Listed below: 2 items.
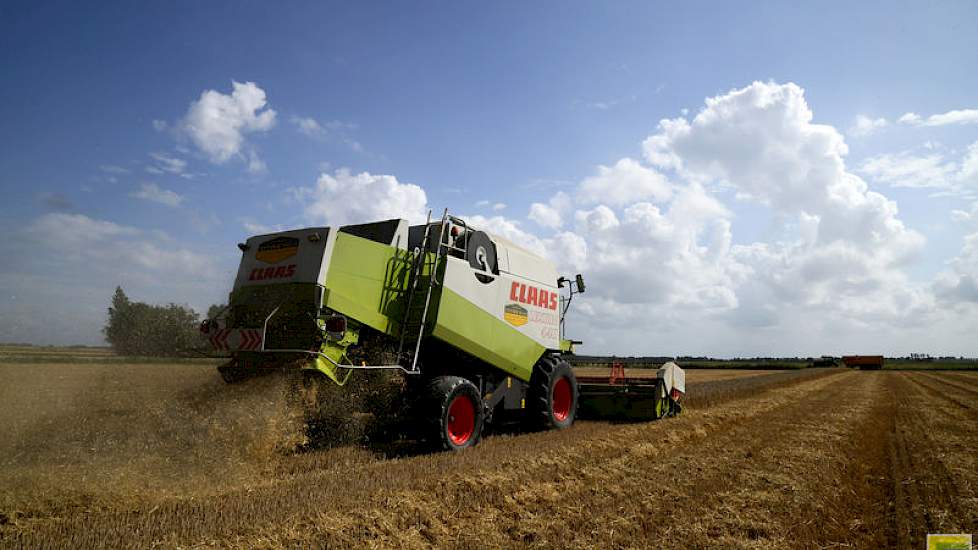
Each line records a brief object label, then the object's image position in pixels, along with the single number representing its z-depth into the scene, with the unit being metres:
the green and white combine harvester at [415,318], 6.25
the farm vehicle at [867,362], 64.50
